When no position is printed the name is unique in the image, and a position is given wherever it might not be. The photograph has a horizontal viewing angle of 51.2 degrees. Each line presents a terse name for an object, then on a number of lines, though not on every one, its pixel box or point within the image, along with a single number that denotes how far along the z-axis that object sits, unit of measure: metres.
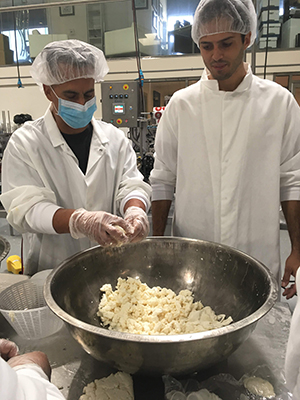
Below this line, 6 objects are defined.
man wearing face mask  1.27
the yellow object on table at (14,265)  2.22
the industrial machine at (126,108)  2.96
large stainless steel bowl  0.67
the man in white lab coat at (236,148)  1.34
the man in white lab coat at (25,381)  0.38
